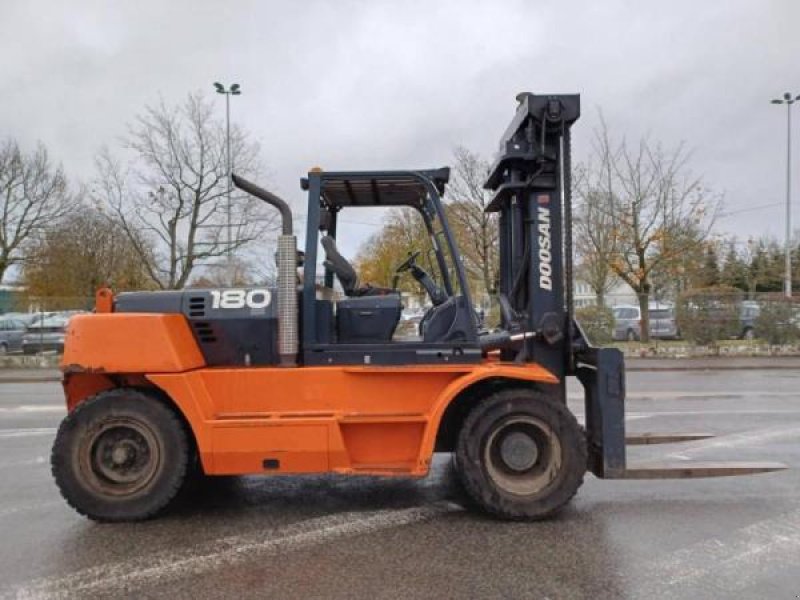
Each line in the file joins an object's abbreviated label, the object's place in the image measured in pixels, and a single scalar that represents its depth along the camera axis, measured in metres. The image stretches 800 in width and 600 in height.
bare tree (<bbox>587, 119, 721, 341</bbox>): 25.50
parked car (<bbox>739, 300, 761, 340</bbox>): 21.83
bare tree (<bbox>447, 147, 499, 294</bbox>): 22.67
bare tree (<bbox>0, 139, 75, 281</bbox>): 34.00
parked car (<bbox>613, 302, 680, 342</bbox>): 22.39
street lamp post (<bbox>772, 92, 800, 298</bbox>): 36.38
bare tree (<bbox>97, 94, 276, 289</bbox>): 24.48
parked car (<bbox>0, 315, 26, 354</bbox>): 23.19
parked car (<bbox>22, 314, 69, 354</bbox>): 22.45
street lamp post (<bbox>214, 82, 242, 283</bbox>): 24.64
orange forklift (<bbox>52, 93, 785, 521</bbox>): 5.24
